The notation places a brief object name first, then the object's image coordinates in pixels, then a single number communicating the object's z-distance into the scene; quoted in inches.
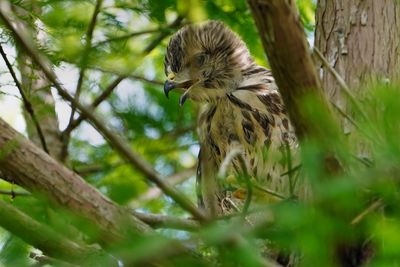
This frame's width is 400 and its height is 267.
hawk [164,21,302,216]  305.6
